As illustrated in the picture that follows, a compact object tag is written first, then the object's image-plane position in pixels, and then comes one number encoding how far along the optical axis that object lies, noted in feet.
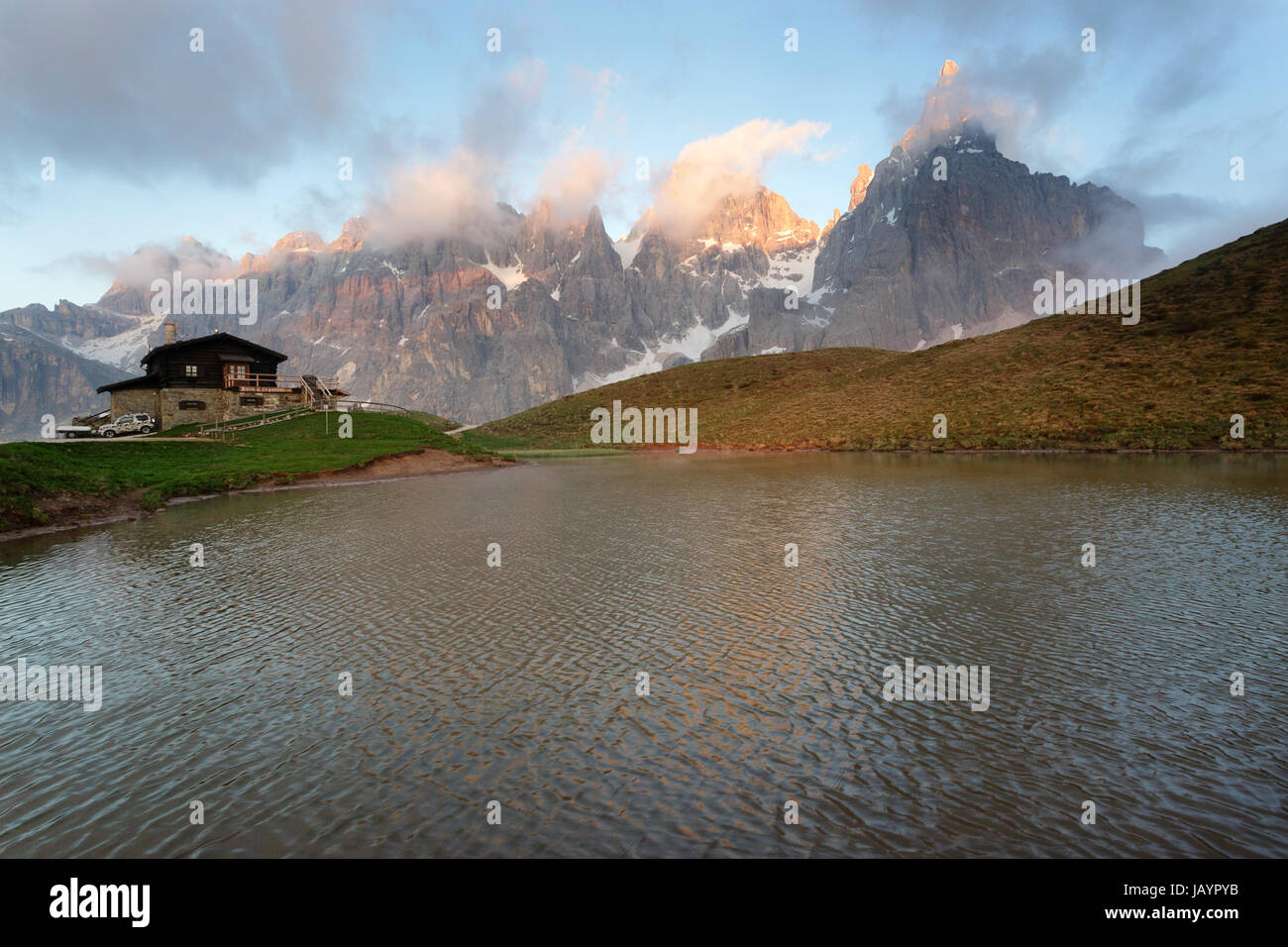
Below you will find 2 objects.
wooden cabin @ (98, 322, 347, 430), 243.60
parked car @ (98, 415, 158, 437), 208.66
